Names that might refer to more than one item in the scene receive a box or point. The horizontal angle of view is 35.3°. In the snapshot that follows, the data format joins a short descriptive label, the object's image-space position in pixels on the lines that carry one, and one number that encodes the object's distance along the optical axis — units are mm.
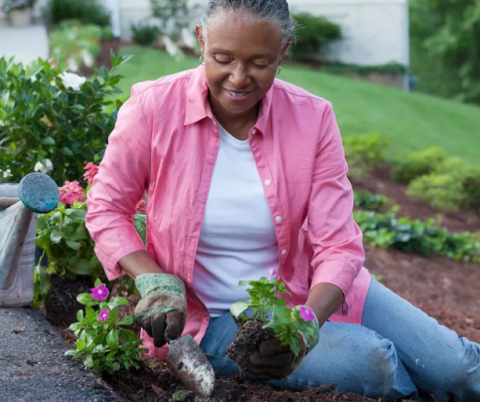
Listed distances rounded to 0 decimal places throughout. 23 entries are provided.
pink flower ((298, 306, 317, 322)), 1910
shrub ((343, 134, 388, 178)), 9266
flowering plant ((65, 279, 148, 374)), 2242
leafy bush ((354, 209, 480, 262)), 6598
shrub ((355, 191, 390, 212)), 7918
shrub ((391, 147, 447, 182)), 9977
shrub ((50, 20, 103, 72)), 15191
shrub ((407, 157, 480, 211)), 8914
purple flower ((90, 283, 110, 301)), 2262
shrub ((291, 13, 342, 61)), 20406
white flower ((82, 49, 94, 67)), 13133
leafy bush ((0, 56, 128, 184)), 3273
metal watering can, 2588
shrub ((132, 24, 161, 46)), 19500
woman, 2307
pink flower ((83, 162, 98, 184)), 2885
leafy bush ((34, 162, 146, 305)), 2803
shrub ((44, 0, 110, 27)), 19734
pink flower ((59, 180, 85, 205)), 2900
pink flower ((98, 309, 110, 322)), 2242
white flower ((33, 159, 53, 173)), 3199
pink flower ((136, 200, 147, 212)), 2943
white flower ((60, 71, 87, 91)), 3371
